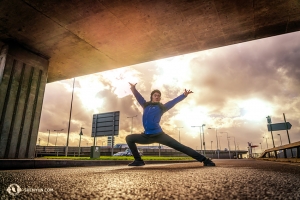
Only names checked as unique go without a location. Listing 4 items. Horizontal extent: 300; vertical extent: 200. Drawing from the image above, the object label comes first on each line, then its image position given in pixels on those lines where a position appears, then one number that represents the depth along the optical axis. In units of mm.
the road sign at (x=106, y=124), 20312
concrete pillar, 5738
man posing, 4496
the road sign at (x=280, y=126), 19175
